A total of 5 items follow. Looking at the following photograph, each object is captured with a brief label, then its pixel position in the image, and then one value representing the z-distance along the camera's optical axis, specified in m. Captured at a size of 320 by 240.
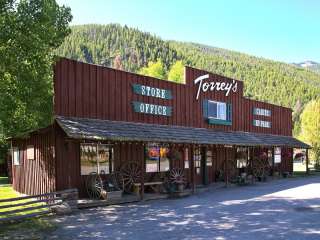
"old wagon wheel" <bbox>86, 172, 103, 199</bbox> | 17.00
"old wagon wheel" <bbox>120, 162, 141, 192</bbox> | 19.01
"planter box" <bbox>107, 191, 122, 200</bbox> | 16.77
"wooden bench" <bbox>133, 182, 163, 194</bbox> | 18.60
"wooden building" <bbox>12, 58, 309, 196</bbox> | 16.92
